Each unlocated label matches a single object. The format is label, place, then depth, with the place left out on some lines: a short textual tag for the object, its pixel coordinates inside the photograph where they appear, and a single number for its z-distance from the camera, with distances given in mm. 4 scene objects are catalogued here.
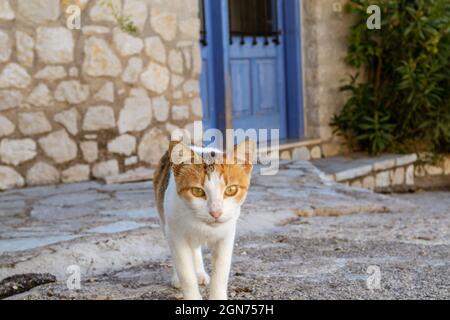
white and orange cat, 2400
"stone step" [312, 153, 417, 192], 6766
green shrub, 7316
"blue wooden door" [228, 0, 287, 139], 7156
